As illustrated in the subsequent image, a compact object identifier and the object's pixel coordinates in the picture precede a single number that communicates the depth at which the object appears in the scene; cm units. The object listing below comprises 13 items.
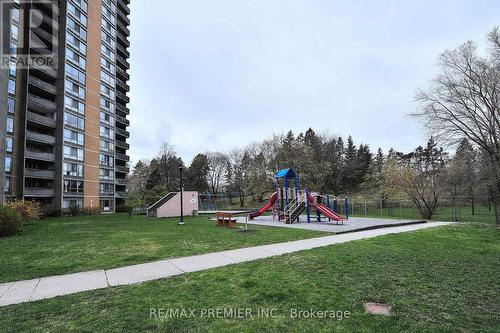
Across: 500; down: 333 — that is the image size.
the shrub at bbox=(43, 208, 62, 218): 3202
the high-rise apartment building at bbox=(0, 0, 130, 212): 3456
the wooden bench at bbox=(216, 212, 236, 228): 1592
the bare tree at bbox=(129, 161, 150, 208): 6645
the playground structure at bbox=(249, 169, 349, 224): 1806
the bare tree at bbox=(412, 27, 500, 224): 1964
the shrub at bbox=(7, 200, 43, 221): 1989
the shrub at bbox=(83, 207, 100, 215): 3841
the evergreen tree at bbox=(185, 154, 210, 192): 7181
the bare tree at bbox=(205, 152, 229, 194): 7494
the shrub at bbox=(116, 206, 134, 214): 4738
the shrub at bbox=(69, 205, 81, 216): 3569
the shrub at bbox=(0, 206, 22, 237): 1355
